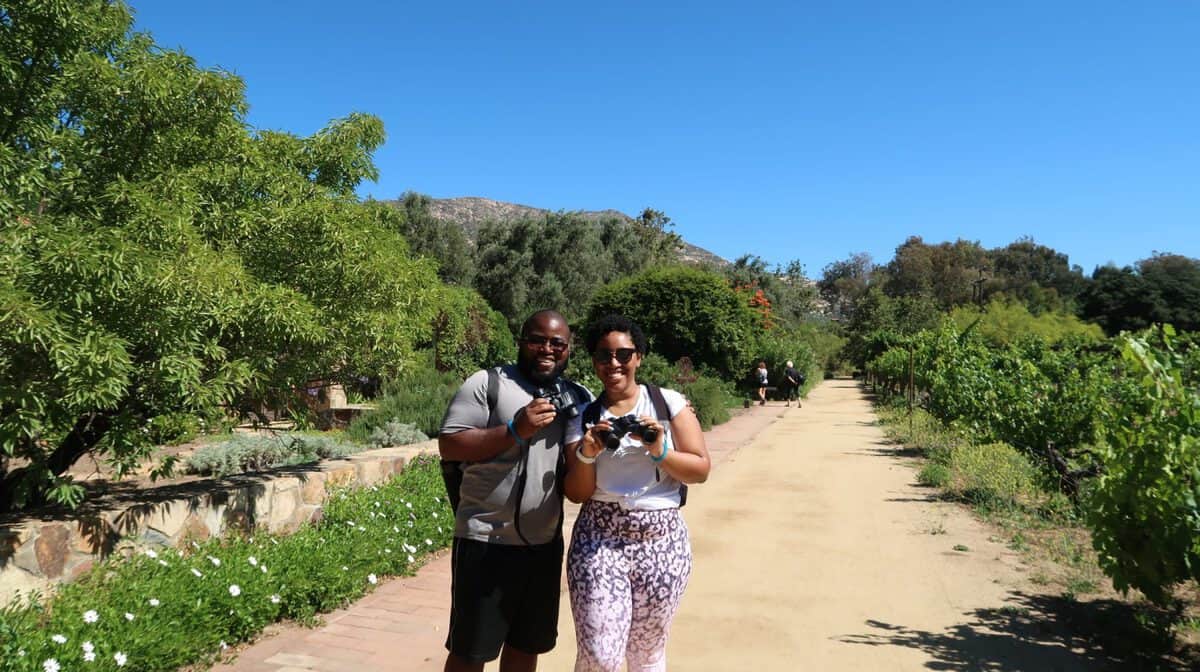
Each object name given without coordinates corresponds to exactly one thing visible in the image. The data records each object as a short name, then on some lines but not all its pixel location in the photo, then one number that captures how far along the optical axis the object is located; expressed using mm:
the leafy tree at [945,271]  70062
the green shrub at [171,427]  4078
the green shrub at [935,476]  9312
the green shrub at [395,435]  9250
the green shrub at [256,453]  7234
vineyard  3756
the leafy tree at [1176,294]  44325
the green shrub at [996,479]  8148
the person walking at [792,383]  24388
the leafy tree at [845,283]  86312
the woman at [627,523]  2529
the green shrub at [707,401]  16589
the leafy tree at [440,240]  34219
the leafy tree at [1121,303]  45031
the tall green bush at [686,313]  21922
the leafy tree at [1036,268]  79688
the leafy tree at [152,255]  3451
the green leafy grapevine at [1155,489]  3654
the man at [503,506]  2590
